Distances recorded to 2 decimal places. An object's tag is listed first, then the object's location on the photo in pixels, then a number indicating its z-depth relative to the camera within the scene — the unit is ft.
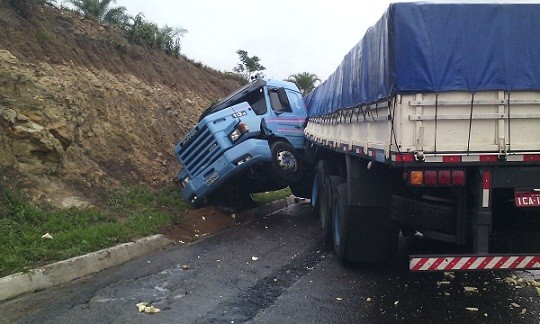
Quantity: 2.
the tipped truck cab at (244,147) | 32.02
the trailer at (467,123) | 14.97
